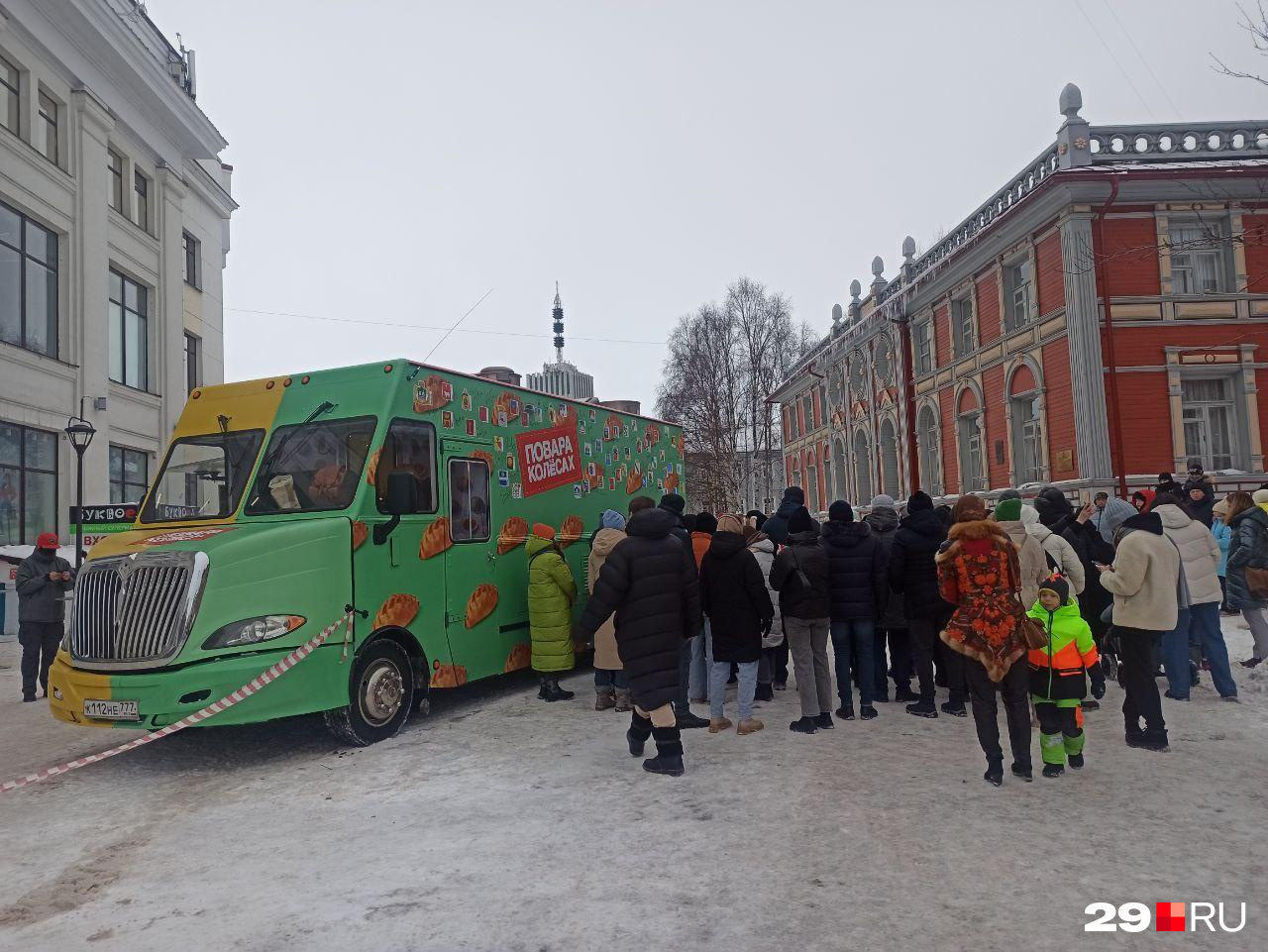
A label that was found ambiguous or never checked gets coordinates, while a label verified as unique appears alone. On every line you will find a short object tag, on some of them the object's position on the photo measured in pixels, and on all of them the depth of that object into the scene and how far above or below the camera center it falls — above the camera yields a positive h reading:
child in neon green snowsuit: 5.90 -1.07
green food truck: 6.50 -0.12
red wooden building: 19.56 +4.42
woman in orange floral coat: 5.89 -0.76
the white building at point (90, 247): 18.84 +7.19
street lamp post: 15.59 +2.03
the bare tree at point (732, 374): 42.75 +7.13
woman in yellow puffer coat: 8.88 -0.70
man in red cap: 10.33 -0.61
